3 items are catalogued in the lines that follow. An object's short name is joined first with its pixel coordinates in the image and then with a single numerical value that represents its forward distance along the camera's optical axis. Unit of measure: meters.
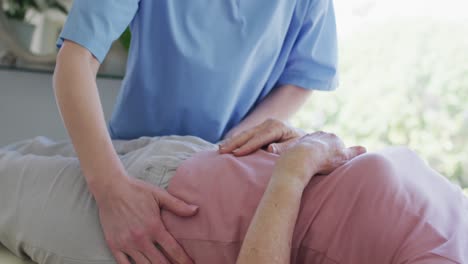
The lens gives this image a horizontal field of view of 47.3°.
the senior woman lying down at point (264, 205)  0.74
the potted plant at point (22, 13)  2.52
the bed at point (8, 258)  0.97
